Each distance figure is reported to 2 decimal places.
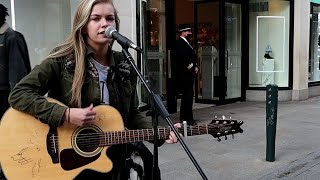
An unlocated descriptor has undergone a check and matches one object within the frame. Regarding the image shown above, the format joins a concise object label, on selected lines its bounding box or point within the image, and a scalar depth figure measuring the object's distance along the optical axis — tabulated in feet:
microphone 8.07
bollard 19.72
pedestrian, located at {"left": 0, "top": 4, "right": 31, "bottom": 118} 14.33
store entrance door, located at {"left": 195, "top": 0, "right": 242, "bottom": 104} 38.58
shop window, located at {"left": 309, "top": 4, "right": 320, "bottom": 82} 45.78
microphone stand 8.04
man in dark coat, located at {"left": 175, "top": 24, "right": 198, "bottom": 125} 27.48
